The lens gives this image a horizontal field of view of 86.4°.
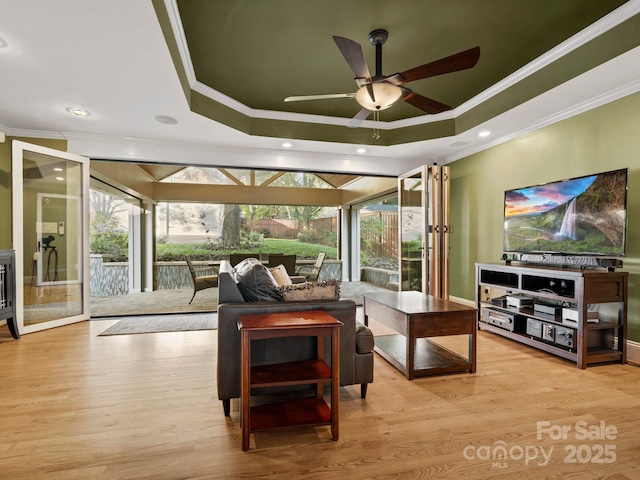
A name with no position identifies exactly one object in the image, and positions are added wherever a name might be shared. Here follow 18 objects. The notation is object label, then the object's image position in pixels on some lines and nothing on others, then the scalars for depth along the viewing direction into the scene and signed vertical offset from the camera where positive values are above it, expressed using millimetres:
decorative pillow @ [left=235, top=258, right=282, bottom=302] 2234 -324
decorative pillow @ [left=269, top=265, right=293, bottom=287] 3383 -386
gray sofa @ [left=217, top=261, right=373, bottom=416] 2059 -676
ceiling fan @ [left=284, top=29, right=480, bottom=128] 2218 +1183
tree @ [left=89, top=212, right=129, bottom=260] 7320 +23
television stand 2889 -705
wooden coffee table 2670 -732
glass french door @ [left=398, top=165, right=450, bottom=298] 4852 +147
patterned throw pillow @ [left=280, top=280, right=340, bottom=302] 2238 -358
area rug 4055 -1106
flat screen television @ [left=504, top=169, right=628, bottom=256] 2979 +224
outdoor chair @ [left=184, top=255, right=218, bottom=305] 5828 -761
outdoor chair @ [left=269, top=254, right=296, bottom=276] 6543 -451
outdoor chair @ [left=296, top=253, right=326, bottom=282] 7070 -754
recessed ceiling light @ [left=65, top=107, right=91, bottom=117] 3625 +1359
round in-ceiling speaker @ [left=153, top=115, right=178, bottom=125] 3805 +1344
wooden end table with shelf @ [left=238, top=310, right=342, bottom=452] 1746 -766
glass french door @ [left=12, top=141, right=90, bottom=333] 3885 +12
